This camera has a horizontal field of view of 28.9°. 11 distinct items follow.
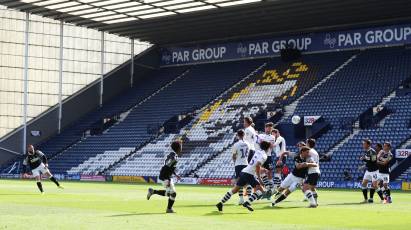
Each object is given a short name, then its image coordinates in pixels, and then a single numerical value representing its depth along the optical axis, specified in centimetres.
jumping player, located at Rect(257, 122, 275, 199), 2605
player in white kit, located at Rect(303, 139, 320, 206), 2373
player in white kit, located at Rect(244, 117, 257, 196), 2448
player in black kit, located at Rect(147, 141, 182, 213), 2047
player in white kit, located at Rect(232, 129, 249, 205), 2383
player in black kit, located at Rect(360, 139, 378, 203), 2681
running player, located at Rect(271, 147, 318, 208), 2334
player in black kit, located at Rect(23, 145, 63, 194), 3212
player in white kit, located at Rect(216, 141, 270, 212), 2117
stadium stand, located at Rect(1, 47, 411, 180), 4789
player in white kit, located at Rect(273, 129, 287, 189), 2666
